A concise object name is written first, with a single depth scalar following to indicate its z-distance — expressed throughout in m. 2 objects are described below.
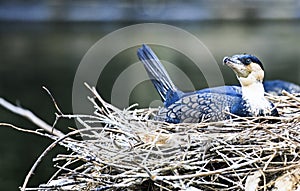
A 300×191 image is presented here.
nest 13.84
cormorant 14.13
